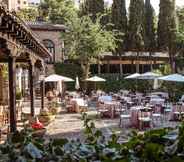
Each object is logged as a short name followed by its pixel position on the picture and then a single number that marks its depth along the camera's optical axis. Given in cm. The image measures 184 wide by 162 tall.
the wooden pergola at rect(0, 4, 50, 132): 749
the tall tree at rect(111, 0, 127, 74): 3168
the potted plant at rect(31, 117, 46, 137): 977
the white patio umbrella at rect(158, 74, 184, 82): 1895
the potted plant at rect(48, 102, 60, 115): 1718
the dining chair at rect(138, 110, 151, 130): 1326
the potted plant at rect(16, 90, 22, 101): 2014
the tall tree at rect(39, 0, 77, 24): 3682
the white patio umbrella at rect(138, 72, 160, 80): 2329
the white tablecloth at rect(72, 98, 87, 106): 1887
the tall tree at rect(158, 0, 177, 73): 3168
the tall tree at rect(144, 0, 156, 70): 3267
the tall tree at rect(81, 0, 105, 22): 3194
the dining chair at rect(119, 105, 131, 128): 1398
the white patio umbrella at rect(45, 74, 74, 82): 2125
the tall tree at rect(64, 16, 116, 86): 2808
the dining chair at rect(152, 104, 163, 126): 1421
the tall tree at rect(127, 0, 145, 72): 3170
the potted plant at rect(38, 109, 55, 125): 1387
